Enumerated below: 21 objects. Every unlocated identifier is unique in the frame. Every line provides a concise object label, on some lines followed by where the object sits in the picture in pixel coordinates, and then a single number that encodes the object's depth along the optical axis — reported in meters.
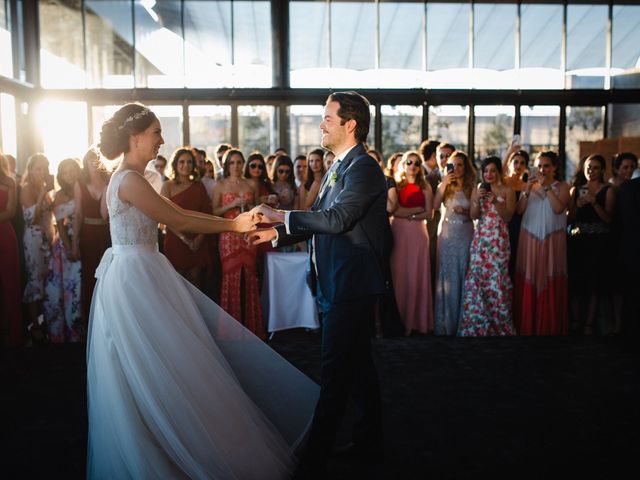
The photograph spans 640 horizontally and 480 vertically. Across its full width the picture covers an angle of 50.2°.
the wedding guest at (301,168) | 7.65
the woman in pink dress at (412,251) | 6.95
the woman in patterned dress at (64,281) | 6.70
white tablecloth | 6.80
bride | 2.92
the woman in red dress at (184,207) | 6.69
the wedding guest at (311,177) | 7.15
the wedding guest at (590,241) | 6.83
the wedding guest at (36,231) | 6.69
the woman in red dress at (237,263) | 6.68
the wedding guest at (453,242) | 6.95
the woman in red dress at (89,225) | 6.55
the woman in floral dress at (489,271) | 6.80
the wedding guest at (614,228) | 6.77
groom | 3.18
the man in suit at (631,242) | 5.90
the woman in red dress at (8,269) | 6.45
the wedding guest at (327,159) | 7.30
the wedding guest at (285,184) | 7.28
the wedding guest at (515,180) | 7.23
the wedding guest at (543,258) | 6.84
